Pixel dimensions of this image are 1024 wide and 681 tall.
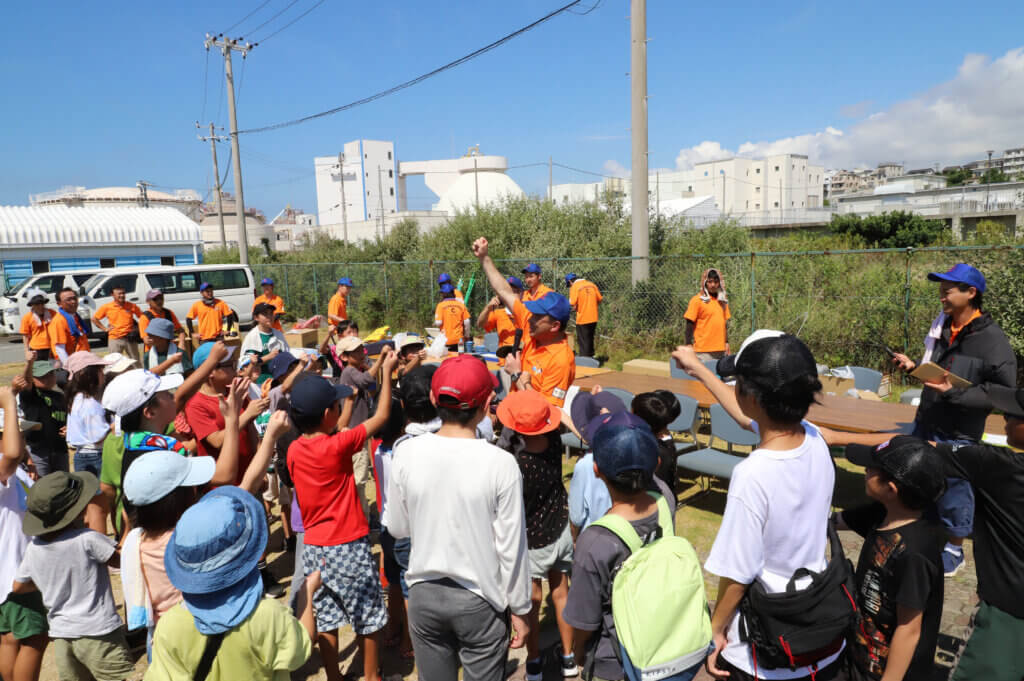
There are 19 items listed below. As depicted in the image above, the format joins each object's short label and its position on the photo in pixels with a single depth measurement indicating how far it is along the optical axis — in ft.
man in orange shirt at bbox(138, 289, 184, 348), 26.71
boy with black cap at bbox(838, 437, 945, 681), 6.46
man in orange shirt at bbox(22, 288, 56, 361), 25.30
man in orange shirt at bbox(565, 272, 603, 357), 30.78
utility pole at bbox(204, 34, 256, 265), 61.39
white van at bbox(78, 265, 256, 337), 53.57
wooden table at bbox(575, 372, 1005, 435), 15.23
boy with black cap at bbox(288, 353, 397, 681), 9.09
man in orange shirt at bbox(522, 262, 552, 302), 22.57
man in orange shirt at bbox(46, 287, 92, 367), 25.57
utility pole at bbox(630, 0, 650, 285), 36.14
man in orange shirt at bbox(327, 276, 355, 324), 32.78
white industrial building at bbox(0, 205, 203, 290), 79.25
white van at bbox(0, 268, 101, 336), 56.65
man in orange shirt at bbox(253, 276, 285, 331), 31.87
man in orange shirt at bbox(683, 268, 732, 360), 23.68
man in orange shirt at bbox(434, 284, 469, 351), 28.17
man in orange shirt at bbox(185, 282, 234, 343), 29.25
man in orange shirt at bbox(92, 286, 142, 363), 29.94
